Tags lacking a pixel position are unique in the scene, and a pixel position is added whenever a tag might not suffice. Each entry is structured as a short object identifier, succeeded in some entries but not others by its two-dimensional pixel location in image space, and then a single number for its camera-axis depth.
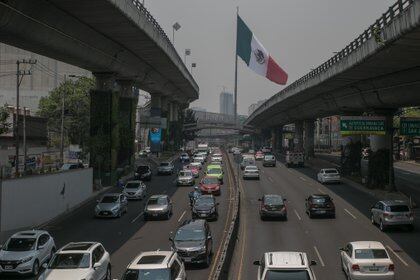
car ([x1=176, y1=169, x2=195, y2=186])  59.44
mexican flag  67.01
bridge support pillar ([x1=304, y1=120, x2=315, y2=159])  102.56
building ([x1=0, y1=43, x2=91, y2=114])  117.81
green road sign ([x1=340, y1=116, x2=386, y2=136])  50.78
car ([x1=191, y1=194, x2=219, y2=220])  37.66
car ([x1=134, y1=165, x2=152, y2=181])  64.50
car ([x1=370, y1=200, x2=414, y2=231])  33.59
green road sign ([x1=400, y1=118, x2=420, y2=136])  44.94
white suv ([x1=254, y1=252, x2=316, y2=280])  17.36
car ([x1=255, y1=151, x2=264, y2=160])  101.91
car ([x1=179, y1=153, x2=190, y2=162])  96.12
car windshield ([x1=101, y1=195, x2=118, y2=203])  41.03
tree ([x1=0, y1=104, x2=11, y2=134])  43.03
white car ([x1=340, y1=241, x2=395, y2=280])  21.59
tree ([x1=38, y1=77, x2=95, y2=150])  99.12
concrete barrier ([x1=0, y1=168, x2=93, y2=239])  31.58
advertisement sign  99.88
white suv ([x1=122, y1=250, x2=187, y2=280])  17.72
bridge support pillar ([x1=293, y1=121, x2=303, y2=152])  110.94
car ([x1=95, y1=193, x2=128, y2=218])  39.84
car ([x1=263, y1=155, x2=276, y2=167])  86.25
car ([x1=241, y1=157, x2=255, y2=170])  78.12
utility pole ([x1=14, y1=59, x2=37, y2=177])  36.03
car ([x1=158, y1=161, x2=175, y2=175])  72.19
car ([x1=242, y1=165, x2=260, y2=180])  65.31
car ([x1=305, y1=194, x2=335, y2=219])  39.25
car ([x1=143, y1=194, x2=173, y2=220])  38.69
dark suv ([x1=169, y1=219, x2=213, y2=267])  24.34
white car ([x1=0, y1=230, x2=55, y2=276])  23.52
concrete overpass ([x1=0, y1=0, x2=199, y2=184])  35.53
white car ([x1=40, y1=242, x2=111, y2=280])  19.28
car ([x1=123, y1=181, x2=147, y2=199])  49.38
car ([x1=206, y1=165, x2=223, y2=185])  61.50
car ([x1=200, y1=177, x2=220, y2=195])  50.81
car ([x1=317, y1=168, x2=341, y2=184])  60.06
